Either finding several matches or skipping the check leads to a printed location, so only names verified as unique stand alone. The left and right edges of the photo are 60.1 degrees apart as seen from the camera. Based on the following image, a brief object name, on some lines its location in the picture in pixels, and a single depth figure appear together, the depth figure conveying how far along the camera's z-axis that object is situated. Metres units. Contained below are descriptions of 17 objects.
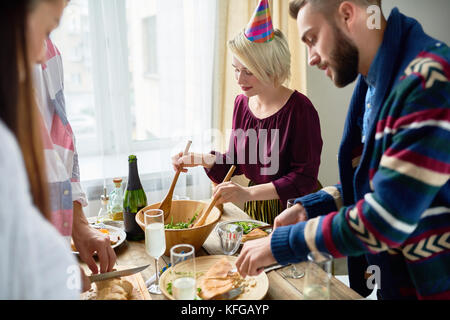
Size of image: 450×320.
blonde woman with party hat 1.86
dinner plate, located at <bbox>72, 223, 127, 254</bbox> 1.48
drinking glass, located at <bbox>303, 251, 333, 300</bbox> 0.93
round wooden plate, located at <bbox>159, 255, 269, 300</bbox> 1.11
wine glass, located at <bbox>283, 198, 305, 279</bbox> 1.25
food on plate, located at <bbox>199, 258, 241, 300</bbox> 1.11
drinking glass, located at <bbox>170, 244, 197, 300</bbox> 1.03
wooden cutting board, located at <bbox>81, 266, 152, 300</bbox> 1.11
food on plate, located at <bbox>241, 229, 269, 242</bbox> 1.48
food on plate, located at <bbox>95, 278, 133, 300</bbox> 1.09
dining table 1.15
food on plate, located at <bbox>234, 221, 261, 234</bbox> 1.57
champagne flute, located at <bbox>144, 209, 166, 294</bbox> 1.23
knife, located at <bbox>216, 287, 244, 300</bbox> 1.10
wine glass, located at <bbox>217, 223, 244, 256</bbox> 1.36
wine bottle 1.57
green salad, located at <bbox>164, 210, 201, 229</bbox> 1.51
